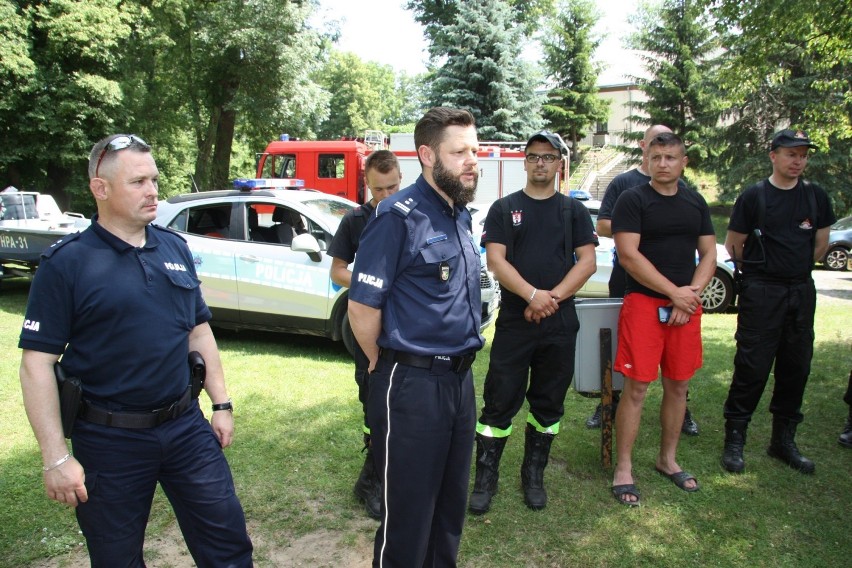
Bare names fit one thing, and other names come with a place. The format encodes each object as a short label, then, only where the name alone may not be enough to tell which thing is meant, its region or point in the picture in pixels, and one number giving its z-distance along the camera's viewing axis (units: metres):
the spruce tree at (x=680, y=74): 24.45
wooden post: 4.11
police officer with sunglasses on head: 2.15
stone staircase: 31.69
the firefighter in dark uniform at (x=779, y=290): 4.08
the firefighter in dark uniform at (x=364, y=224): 3.72
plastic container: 4.20
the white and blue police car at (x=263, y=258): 6.63
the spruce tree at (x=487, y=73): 21.89
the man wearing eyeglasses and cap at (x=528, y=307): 3.67
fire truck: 16.23
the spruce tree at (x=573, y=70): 31.08
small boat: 9.30
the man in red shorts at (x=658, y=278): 3.75
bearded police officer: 2.40
